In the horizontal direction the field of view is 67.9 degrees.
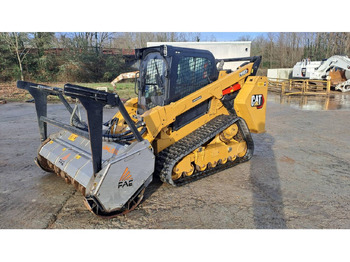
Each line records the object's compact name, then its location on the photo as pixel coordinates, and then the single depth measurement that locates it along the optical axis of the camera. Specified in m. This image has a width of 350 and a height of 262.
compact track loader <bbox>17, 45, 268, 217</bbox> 3.03
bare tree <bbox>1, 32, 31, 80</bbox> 19.91
